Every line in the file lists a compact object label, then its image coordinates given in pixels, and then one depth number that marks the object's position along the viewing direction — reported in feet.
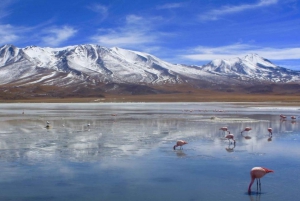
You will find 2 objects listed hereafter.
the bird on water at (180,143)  55.84
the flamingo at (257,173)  36.17
